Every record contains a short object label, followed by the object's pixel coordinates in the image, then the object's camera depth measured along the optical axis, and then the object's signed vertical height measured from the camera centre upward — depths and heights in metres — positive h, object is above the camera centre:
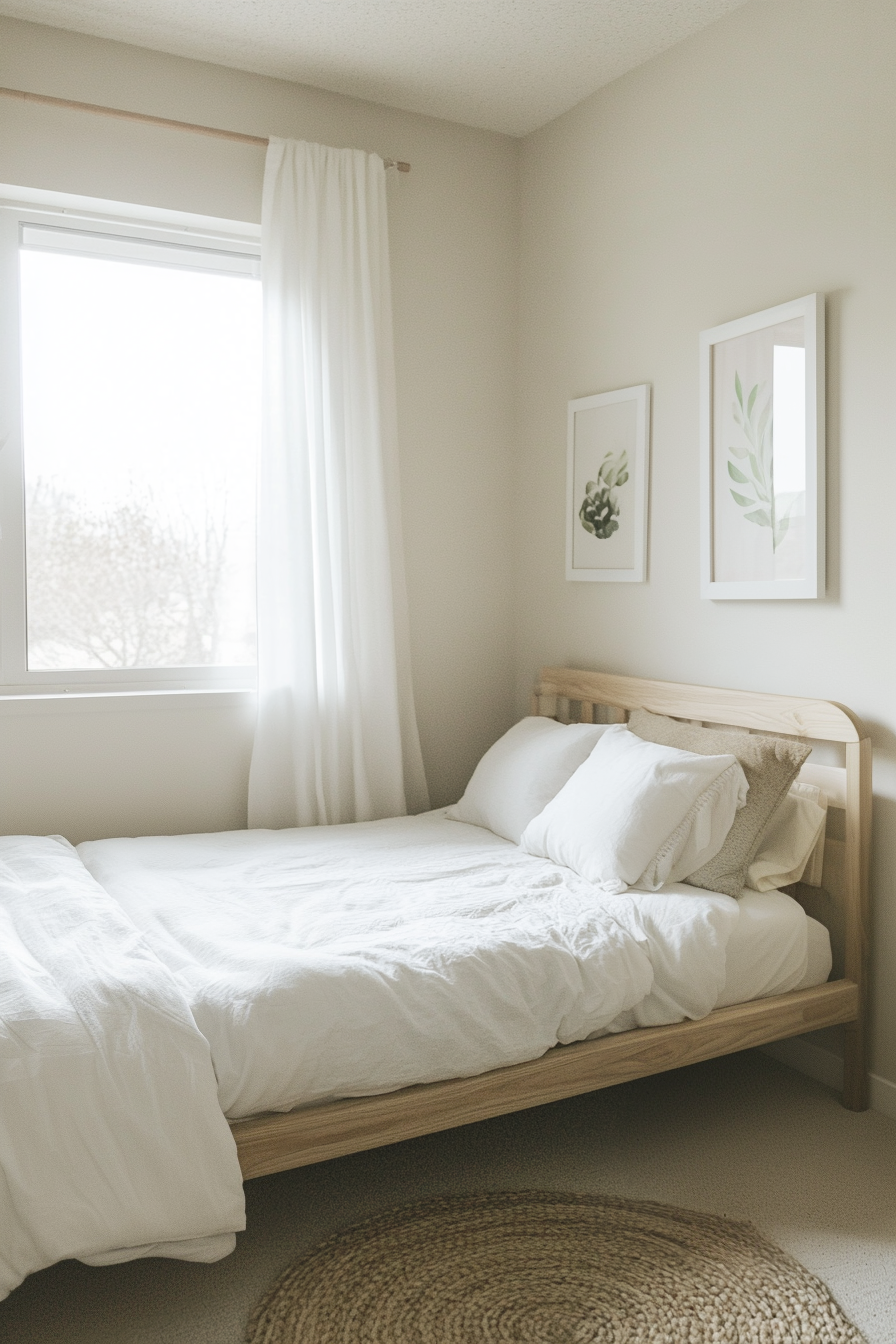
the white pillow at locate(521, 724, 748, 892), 2.38 -0.52
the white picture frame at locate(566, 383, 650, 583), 3.10 +0.34
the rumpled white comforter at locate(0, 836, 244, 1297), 1.50 -0.79
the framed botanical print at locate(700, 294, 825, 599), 2.49 +0.36
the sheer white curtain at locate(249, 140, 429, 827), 3.14 +0.29
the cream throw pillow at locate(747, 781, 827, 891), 2.44 -0.59
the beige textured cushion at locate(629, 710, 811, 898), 2.39 -0.49
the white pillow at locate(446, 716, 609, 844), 2.90 -0.51
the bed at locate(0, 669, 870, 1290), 1.57 -0.72
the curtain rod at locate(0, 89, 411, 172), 2.80 +1.35
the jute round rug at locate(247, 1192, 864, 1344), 1.69 -1.18
